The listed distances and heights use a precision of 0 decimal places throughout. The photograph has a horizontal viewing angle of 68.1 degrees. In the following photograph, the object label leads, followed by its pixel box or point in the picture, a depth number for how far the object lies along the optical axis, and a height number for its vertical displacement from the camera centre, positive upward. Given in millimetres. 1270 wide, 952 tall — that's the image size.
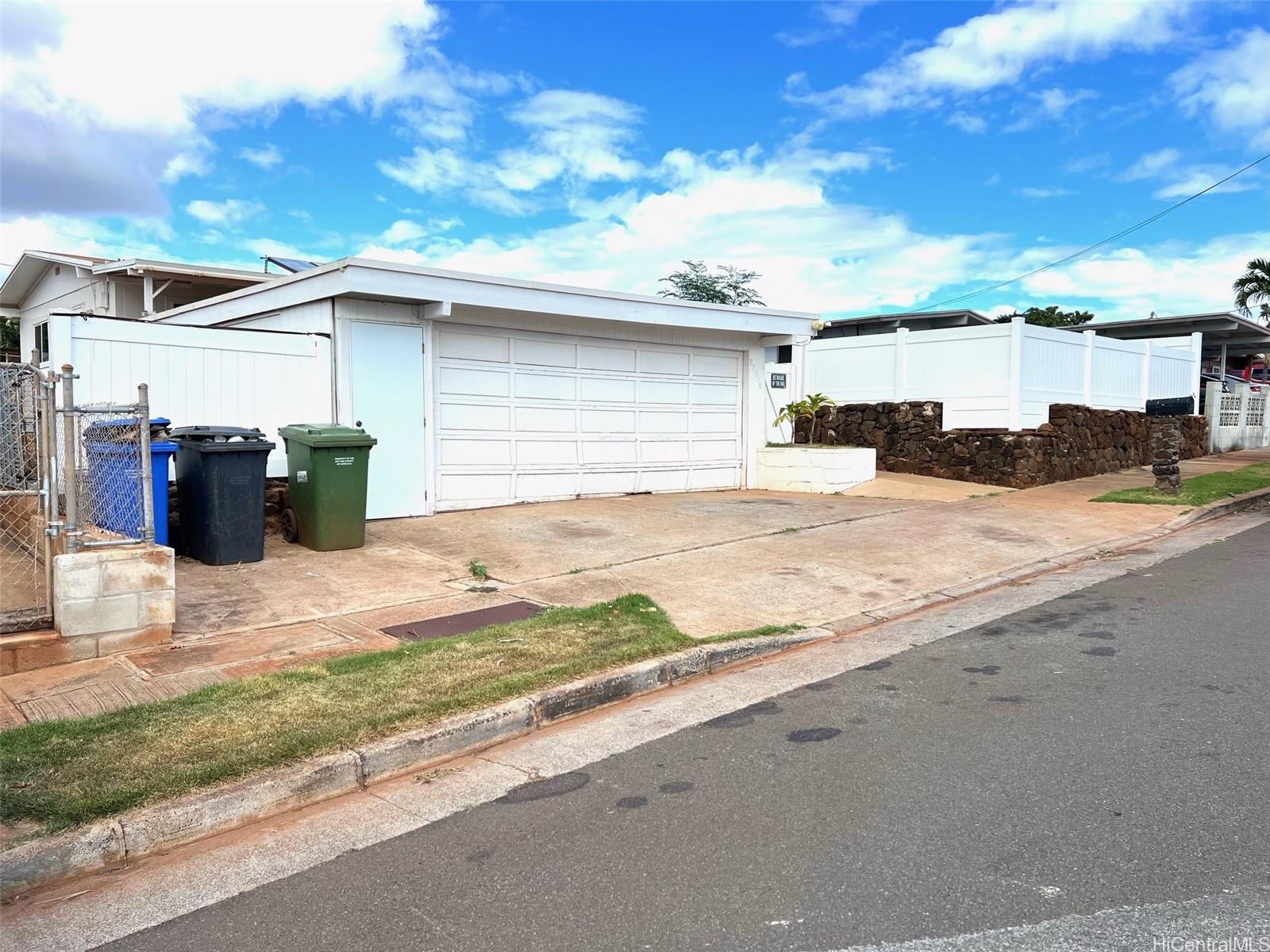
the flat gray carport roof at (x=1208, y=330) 27906 +2759
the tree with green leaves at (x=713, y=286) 33594 +4497
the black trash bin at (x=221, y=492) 8281 -812
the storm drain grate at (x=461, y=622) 6691 -1611
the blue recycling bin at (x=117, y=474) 6602 -570
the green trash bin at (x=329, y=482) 9062 -775
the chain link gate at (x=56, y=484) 6008 -618
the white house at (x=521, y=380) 10930 +379
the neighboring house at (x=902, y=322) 26625 +2656
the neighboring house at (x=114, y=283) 17172 +2322
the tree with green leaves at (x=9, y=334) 31078 +2156
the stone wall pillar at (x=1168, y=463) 14453 -679
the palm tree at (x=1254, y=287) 38375 +5456
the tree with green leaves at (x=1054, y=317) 47281 +5088
